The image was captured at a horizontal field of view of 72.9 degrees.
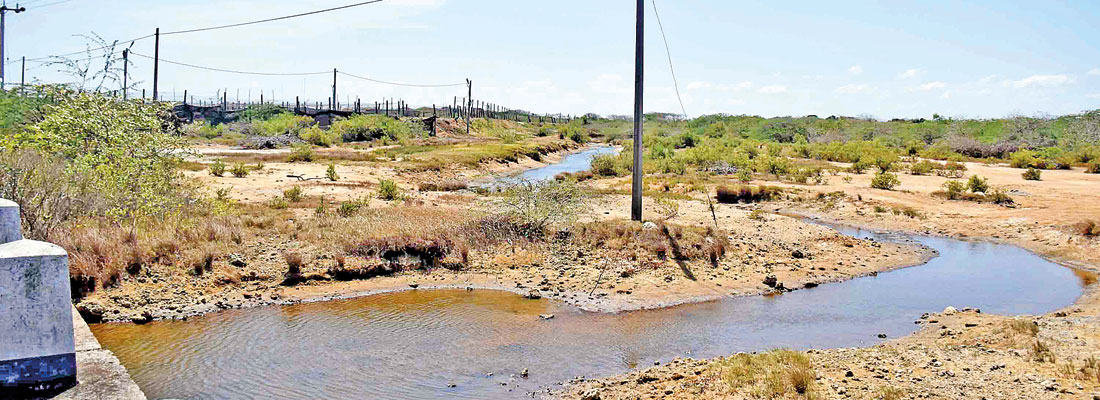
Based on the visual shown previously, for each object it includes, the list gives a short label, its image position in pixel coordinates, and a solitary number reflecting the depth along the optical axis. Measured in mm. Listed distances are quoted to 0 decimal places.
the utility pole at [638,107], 16656
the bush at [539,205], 15602
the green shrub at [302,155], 36188
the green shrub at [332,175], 27103
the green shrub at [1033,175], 30297
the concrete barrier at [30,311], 4223
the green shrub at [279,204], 18281
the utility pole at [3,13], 35456
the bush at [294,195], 20328
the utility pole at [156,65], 43438
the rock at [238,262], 12445
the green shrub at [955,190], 24778
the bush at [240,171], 26891
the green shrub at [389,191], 22089
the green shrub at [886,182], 27391
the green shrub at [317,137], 51250
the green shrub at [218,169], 26141
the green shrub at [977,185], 25648
